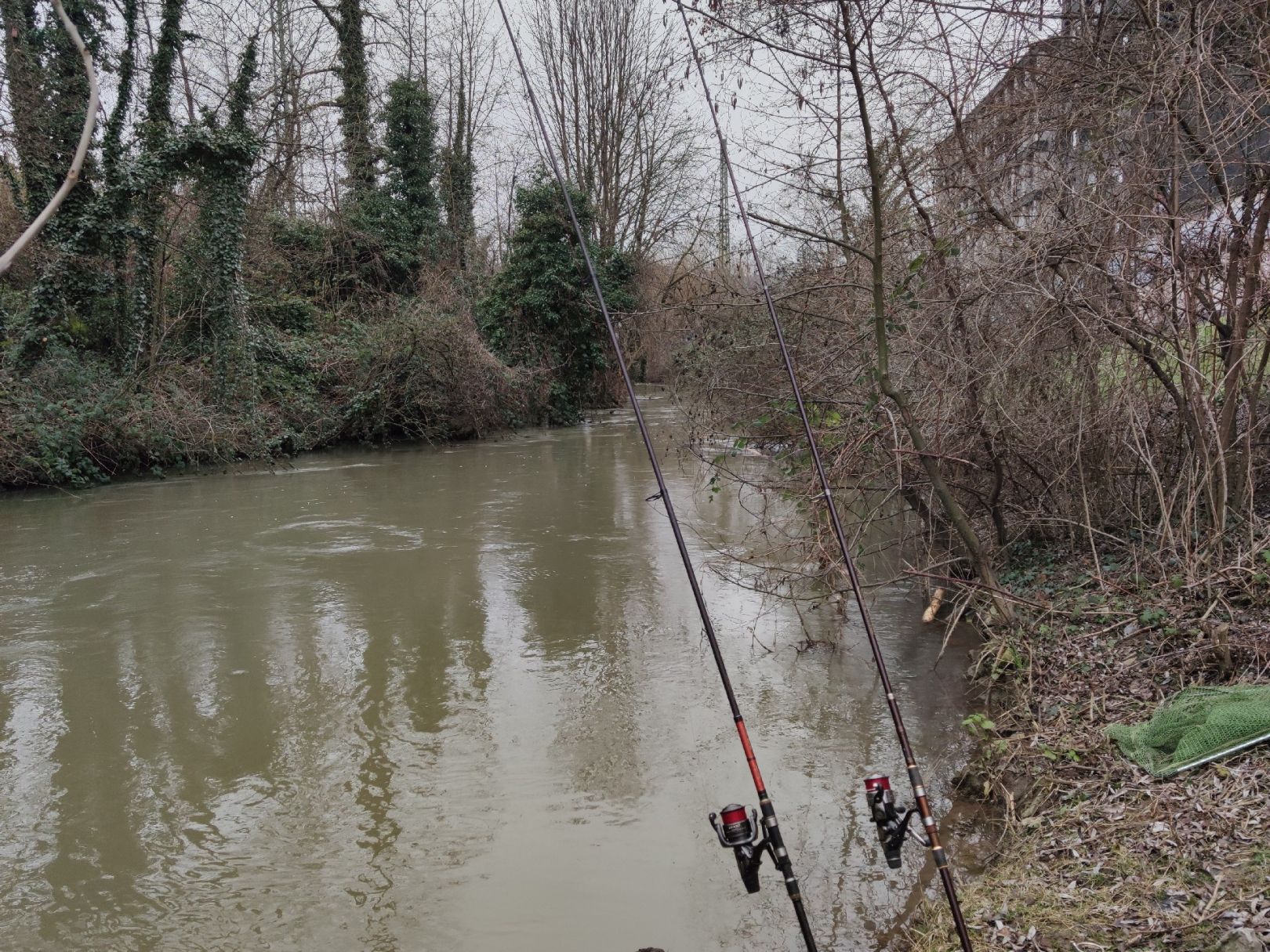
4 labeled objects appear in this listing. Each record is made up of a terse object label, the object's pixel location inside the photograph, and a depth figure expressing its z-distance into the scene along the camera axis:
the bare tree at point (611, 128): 29.50
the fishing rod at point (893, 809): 2.76
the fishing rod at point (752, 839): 2.86
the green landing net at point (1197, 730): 3.86
